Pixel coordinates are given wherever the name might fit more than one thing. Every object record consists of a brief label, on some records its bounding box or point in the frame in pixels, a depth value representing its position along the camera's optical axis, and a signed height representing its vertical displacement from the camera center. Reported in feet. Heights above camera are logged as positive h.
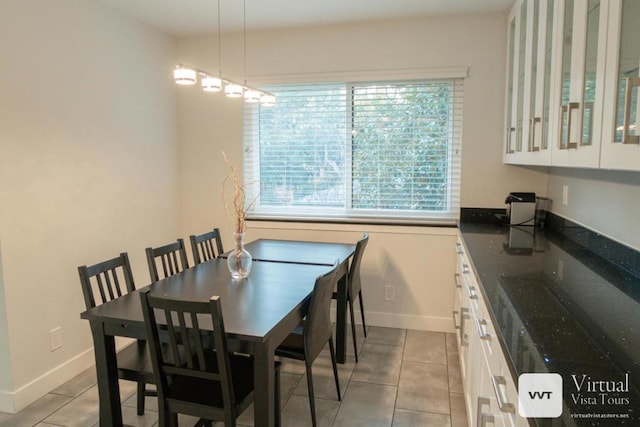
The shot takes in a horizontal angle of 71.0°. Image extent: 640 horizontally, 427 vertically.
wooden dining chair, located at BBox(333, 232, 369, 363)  9.62 -2.40
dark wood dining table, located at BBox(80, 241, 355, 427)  5.76 -1.99
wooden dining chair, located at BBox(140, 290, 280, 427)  5.56 -2.58
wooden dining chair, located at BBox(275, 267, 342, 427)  6.98 -2.72
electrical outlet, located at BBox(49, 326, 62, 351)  9.07 -3.40
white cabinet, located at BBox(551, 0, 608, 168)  4.73 +1.09
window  11.73 +0.56
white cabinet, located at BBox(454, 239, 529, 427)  3.93 -2.23
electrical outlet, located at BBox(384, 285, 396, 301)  12.10 -3.22
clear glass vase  8.10 -1.64
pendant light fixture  7.47 +1.60
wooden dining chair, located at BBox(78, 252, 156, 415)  6.72 -2.94
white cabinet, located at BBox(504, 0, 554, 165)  6.86 +1.64
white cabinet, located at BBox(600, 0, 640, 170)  3.90 +0.75
